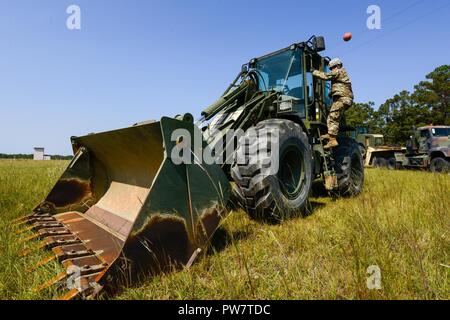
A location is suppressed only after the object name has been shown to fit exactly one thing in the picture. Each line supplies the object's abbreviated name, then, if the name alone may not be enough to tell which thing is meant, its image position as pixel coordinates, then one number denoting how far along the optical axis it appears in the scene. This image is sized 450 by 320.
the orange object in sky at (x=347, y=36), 5.13
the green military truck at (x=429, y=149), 13.19
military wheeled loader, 2.03
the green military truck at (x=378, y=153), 17.03
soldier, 5.07
